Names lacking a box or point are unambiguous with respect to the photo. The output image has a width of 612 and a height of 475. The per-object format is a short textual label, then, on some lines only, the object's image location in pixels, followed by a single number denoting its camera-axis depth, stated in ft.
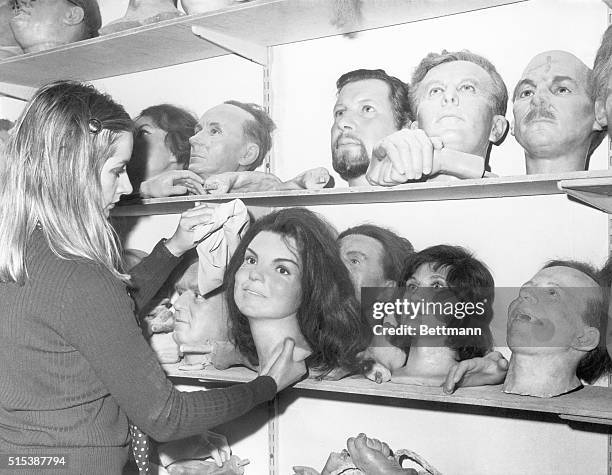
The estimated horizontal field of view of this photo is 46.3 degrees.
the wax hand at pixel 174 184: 6.10
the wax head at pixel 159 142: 6.65
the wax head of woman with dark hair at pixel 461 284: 5.09
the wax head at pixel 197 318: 6.01
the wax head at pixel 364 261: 5.45
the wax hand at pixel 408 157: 4.93
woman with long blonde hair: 3.65
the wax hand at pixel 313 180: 5.53
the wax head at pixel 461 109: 5.02
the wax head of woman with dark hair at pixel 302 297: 5.42
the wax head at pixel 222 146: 6.15
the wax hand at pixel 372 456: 5.22
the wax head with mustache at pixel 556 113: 4.66
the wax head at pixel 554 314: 4.65
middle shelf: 4.42
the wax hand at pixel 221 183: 5.84
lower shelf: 4.39
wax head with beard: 5.46
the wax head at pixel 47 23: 6.82
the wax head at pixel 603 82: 4.44
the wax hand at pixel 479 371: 4.83
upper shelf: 5.48
